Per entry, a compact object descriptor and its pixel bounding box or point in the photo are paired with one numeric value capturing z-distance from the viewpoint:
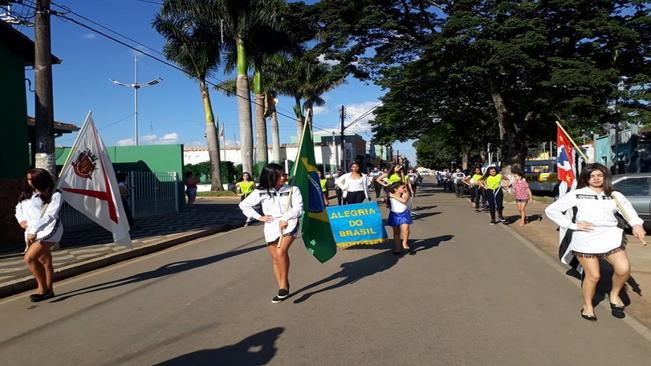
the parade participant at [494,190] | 14.48
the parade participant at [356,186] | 11.85
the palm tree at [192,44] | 27.34
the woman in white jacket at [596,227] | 5.15
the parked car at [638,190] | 11.34
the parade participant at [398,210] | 9.31
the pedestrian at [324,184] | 14.60
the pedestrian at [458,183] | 29.39
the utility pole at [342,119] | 45.22
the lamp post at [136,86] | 42.26
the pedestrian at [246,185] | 15.64
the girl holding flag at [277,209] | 6.14
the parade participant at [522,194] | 14.31
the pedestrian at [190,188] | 22.42
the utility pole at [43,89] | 10.46
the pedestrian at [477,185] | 18.78
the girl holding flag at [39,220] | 6.49
